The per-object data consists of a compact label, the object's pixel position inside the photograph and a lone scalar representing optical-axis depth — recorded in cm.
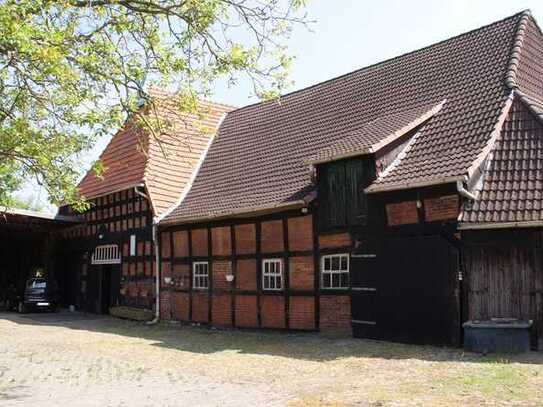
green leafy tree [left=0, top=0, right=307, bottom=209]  798
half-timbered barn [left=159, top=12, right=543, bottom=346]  1205
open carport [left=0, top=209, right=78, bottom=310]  2453
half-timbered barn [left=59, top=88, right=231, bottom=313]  2055
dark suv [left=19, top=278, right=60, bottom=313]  2405
